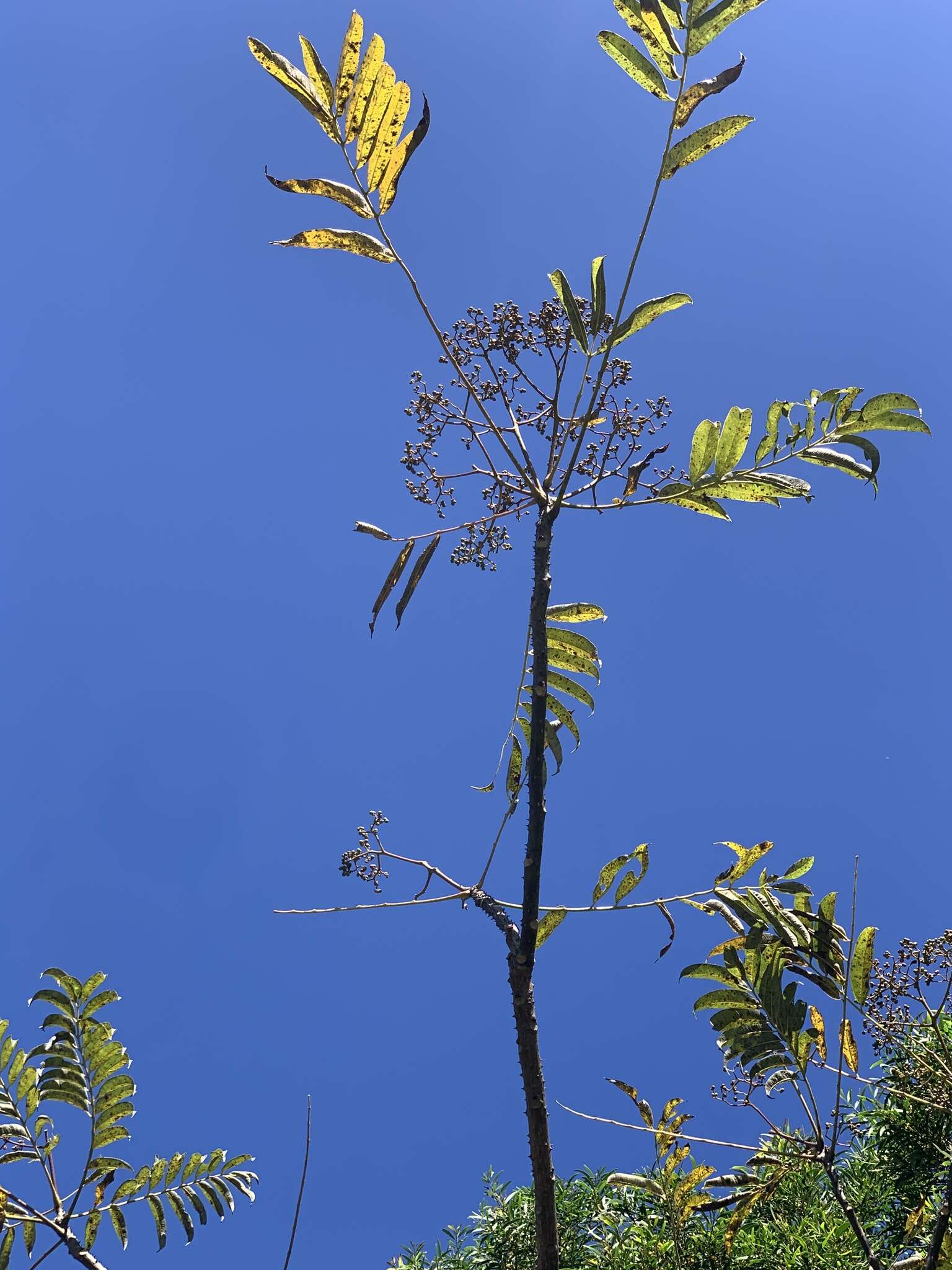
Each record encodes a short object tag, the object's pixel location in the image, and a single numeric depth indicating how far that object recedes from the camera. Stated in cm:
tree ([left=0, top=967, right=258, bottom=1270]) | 271
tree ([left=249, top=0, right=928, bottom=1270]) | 201
